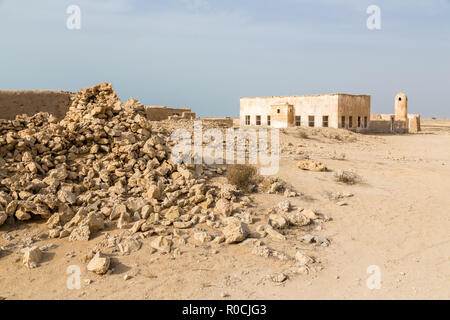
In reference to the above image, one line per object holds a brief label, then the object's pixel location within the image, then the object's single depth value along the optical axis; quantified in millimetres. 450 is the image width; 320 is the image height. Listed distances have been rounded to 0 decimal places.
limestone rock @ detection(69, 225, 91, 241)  5178
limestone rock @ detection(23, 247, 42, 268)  4620
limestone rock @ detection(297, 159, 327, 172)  8773
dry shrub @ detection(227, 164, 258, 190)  6906
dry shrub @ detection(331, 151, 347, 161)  11251
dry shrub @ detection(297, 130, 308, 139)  18422
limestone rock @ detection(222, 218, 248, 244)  5062
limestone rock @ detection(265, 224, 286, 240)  5281
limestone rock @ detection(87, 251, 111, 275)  4340
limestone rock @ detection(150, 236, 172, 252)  4898
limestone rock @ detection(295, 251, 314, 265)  4621
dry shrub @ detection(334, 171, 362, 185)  8023
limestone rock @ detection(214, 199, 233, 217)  5851
